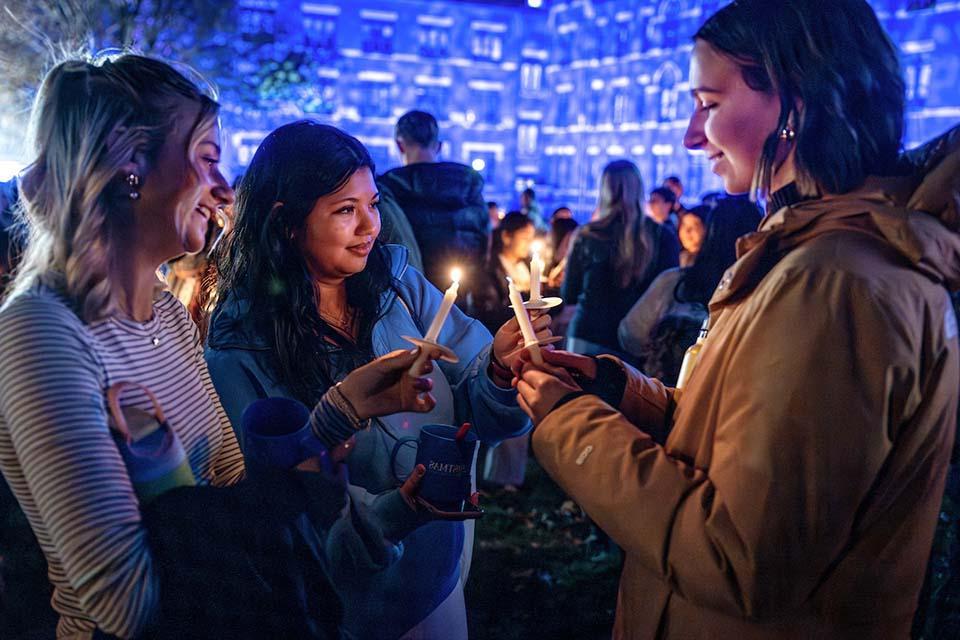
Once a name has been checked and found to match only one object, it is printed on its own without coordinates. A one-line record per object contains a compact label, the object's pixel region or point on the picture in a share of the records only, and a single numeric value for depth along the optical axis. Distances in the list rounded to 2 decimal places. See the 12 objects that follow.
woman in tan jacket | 1.40
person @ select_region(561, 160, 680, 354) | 6.04
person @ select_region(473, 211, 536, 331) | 6.24
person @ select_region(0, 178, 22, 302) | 4.12
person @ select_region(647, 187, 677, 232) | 9.55
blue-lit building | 37.69
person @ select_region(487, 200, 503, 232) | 12.39
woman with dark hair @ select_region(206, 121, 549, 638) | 2.37
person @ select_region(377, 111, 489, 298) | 5.54
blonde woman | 1.40
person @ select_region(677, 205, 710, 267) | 6.73
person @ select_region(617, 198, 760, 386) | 4.33
